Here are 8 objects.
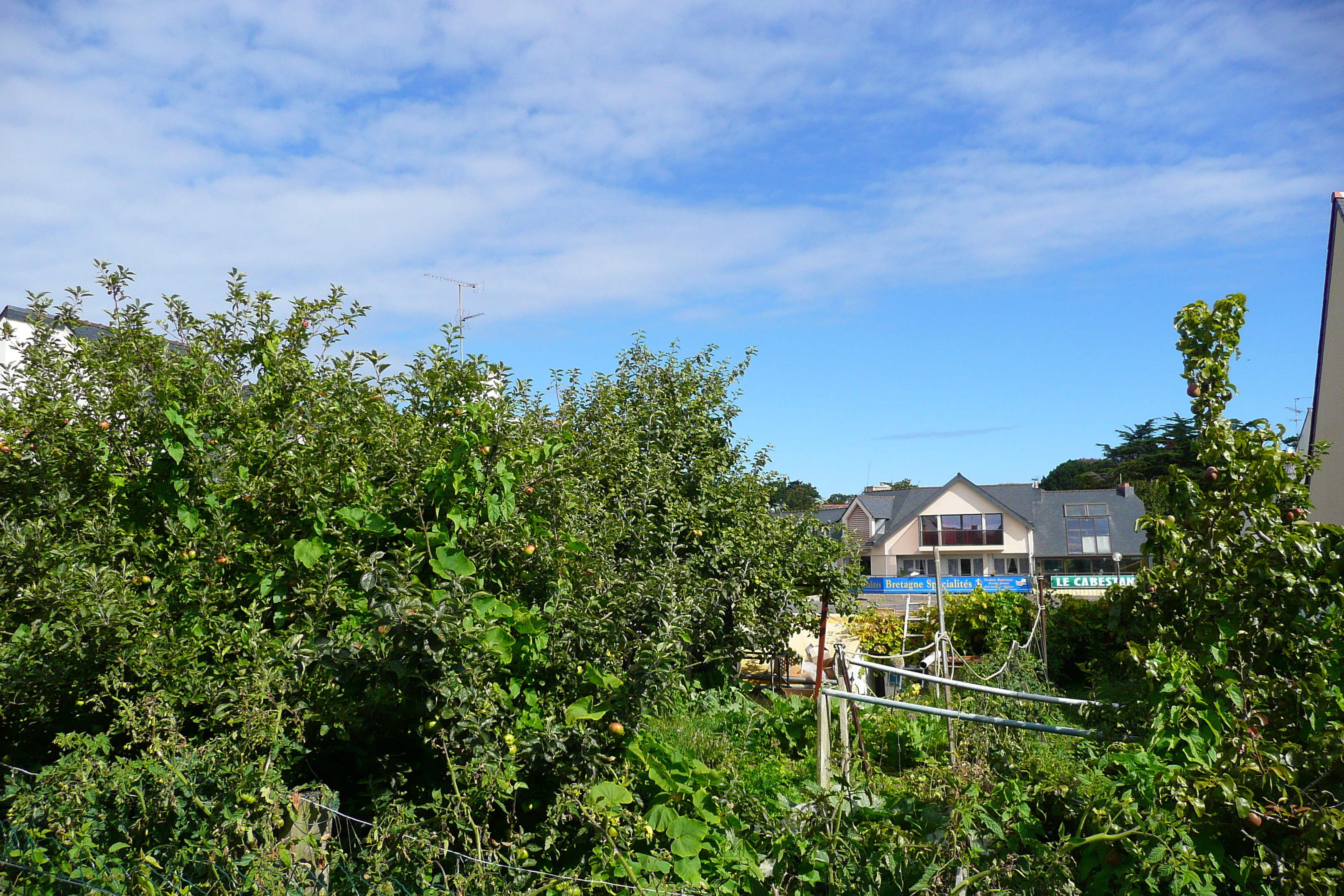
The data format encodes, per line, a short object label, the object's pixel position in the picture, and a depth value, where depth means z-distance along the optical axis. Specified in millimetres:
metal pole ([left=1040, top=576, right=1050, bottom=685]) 10039
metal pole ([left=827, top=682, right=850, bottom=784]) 3669
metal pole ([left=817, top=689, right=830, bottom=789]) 4223
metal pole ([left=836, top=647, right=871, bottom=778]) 4974
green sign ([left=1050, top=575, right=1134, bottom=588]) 28719
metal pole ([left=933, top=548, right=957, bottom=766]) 6675
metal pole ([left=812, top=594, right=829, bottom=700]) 6672
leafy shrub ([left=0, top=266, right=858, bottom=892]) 2775
